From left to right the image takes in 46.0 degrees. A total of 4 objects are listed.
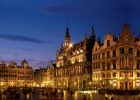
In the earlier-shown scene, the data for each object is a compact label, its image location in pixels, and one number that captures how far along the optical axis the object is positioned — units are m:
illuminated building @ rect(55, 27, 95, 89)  73.01
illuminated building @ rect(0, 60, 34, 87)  101.31
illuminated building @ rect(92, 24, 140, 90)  54.97
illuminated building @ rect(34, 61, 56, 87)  100.15
